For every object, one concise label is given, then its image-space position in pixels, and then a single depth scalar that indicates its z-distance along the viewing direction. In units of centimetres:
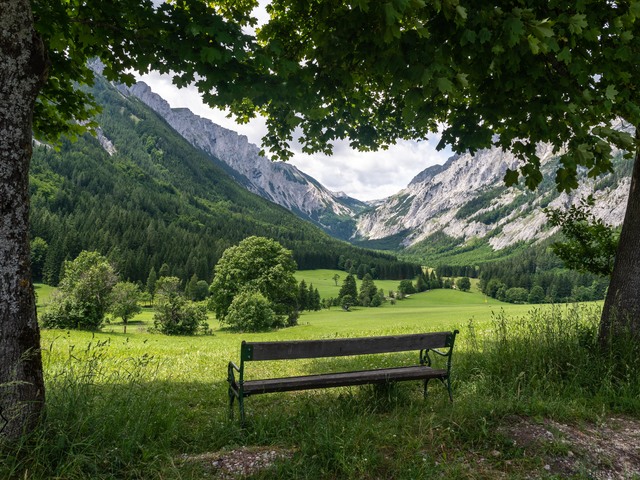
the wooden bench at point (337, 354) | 554
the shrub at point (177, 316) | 4409
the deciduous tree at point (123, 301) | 5739
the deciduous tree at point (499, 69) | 441
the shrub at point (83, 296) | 4006
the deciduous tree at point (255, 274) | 5006
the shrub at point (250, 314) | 4341
